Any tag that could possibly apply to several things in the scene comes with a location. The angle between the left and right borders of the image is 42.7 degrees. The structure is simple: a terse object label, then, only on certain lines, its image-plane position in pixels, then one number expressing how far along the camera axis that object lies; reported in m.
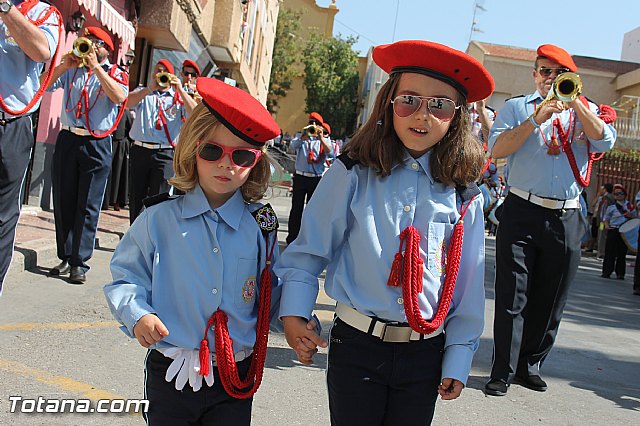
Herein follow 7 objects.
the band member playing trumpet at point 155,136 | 9.41
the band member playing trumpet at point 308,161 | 13.82
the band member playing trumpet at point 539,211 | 5.53
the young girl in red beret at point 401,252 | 2.94
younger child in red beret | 2.84
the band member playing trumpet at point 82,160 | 7.63
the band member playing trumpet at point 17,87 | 4.81
